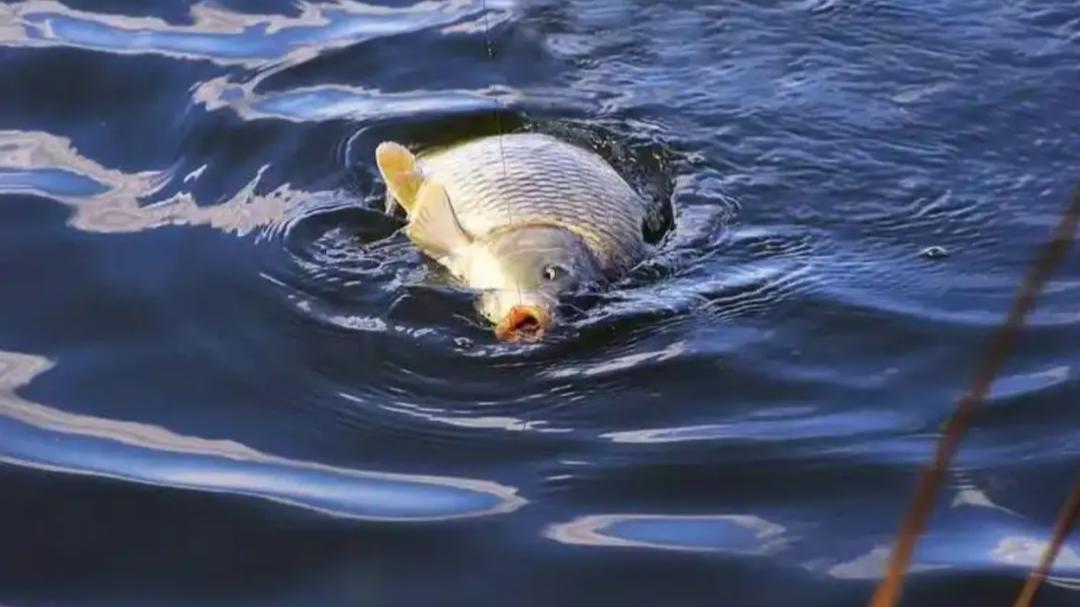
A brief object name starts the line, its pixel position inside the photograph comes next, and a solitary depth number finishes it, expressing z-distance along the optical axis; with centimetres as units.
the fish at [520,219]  234
